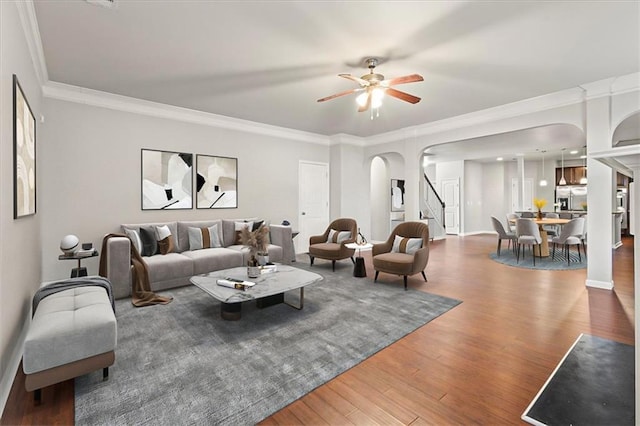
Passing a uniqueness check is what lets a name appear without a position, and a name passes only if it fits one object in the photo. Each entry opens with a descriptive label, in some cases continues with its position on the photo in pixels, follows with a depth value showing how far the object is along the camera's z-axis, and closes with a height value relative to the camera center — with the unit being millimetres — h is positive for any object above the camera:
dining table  6473 -715
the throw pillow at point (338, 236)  5719 -501
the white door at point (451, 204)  10782 +199
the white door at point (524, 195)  10559 +511
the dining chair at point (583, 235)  6297 -583
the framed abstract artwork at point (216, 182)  5504 +558
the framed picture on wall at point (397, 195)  8992 +459
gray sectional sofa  3816 -667
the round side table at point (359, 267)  4910 -943
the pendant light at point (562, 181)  10242 +933
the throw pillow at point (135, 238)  4336 -377
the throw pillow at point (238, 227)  5523 -299
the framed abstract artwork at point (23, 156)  2256 +493
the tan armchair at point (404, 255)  4211 -684
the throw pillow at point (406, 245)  4609 -543
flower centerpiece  7138 +117
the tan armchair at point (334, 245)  5348 -647
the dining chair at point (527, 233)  6090 -498
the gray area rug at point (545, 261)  5621 -1061
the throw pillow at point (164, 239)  4570 -425
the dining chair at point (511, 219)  7517 -274
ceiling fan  3404 +1404
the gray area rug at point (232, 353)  1820 -1160
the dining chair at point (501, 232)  6677 -520
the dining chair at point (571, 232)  6008 -476
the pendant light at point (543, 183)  10031 +872
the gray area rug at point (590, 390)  1707 -1181
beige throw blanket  3756 -842
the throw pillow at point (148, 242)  4406 -444
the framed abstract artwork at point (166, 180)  4926 +546
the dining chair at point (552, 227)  7718 -531
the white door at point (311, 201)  7066 +237
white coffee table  2896 -789
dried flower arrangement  3314 -318
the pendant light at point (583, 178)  9907 +1020
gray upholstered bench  1777 -805
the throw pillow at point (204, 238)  4984 -443
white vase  3804 -631
